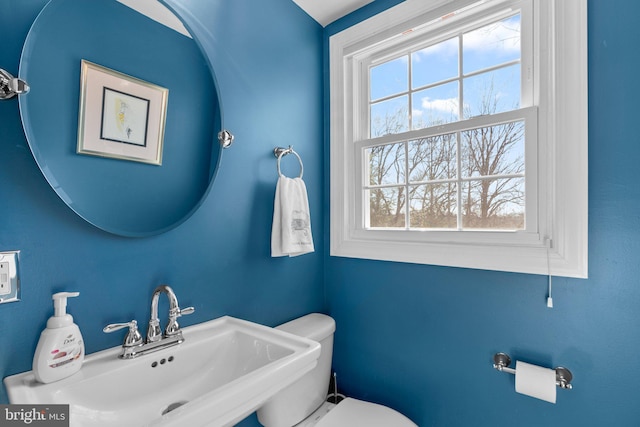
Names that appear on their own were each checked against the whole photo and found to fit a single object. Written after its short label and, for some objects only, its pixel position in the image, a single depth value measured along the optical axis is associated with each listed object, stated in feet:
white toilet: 3.88
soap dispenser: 2.29
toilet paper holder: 3.35
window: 3.39
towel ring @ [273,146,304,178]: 4.56
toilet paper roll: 3.29
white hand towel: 4.32
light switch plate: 2.33
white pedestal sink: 2.13
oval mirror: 2.53
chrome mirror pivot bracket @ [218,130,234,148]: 3.73
